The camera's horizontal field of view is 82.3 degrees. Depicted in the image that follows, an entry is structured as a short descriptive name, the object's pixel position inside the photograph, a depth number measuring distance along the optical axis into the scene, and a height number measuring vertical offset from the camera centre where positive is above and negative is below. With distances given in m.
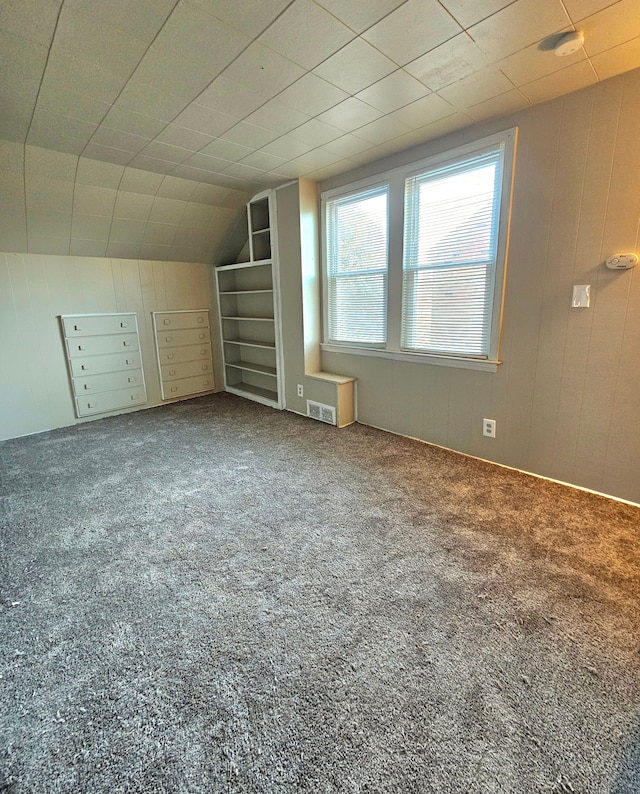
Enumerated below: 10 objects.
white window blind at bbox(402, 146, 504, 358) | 2.53 +0.37
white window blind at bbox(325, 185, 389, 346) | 3.22 +0.38
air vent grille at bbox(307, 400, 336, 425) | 3.71 -1.05
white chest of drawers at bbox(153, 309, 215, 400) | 4.60 -0.51
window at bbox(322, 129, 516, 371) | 2.53 +0.40
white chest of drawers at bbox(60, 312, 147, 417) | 3.91 -0.52
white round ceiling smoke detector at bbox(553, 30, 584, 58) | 1.62 +1.14
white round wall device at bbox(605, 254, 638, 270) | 1.99 +0.21
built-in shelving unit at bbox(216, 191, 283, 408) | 4.17 -0.06
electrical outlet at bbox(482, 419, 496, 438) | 2.73 -0.90
